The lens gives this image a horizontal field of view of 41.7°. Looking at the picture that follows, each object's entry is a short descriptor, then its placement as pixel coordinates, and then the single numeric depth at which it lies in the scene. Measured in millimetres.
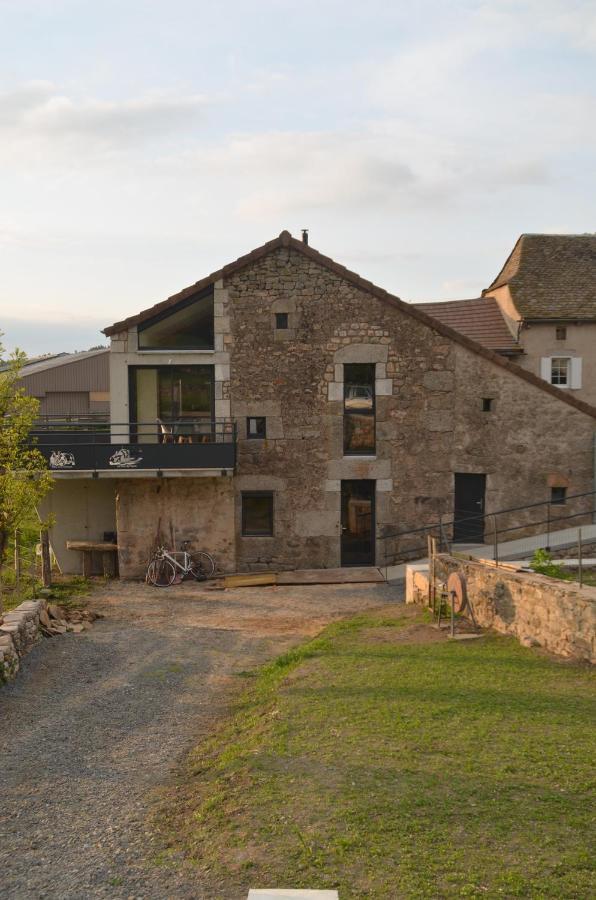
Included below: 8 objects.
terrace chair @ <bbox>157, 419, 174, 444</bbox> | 20578
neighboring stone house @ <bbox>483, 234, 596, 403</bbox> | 23016
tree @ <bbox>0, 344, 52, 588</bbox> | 14000
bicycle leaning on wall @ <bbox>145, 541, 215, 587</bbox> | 19781
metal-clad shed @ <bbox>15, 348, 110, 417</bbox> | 44281
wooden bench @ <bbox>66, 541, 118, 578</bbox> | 20531
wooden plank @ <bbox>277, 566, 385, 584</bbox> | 19238
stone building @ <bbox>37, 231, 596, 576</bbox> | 20234
